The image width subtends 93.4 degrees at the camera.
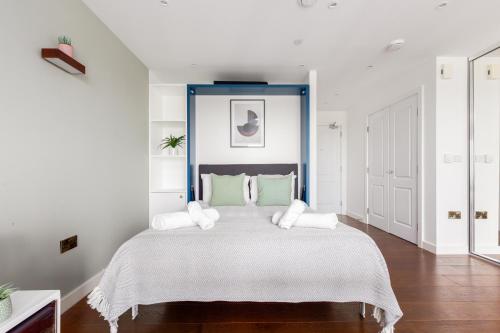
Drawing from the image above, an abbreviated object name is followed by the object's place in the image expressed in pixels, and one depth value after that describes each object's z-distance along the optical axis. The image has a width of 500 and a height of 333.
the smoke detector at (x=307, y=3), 2.00
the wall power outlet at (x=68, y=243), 1.85
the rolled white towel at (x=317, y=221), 1.78
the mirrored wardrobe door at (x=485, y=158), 3.03
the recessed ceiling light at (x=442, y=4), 2.03
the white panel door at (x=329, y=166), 5.64
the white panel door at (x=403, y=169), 3.46
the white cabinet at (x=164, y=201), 3.46
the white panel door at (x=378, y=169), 4.11
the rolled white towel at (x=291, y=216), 1.80
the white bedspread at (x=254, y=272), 1.52
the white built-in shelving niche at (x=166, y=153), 3.48
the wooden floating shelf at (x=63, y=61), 1.65
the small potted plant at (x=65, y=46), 1.77
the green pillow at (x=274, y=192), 3.06
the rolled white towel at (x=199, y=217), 1.80
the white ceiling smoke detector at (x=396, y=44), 2.65
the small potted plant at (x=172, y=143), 3.62
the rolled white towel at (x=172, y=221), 1.74
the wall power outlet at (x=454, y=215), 3.06
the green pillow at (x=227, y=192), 3.06
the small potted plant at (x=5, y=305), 0.88
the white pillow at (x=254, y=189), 3.32
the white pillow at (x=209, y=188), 3.29
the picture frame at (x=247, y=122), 3.86
